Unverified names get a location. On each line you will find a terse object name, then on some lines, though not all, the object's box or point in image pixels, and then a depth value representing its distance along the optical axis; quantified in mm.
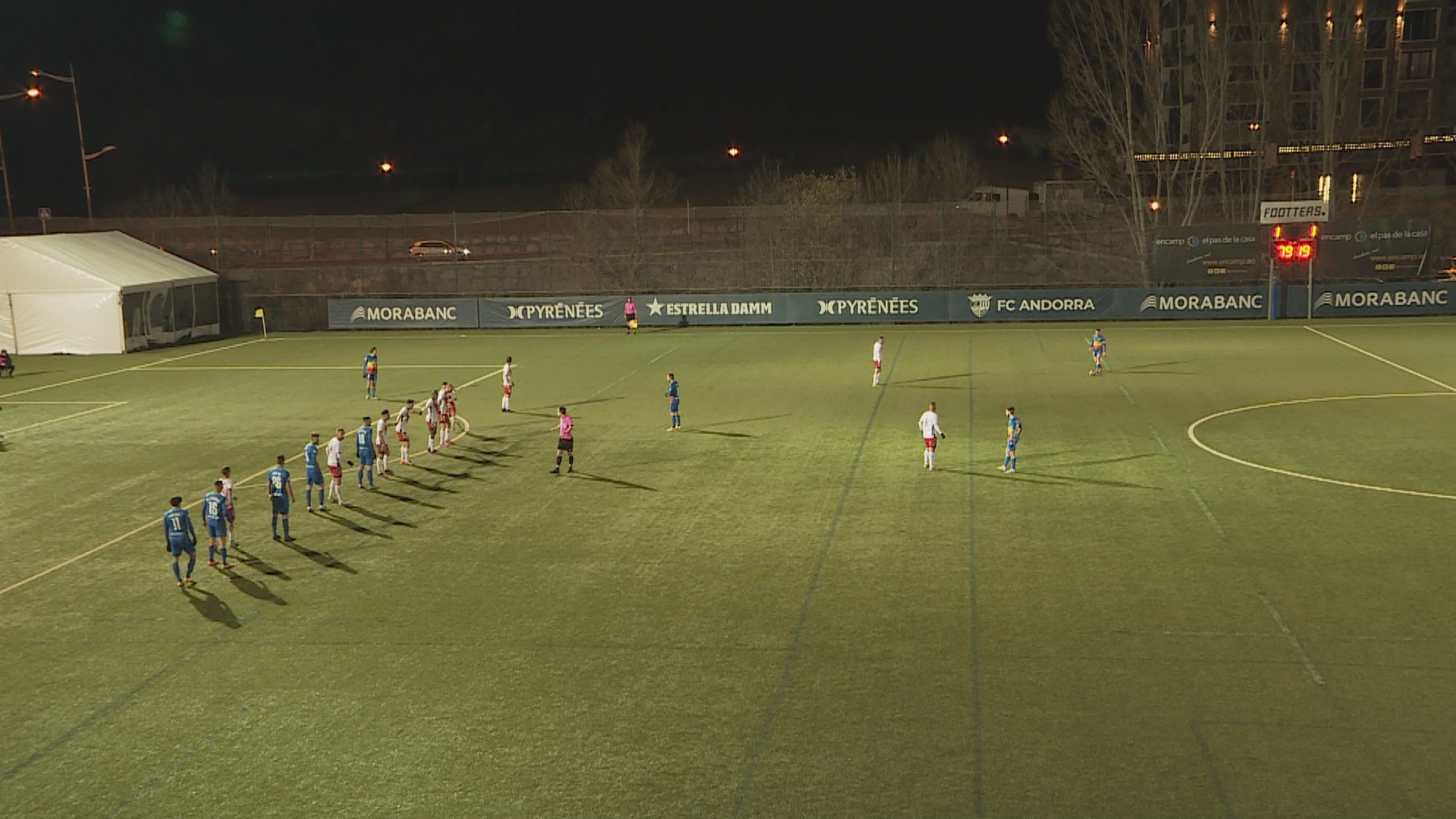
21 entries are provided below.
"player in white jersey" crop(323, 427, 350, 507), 21703
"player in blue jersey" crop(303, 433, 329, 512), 21131
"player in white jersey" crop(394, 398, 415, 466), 25047
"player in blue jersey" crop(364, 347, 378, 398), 34219
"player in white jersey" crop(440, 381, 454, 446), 27312
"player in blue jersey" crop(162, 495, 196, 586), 16922
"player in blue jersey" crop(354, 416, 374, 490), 23014
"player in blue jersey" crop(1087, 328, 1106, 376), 35688
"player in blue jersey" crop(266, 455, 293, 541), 19500
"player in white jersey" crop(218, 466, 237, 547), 18297
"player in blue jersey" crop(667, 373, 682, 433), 28264
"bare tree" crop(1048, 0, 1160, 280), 60500
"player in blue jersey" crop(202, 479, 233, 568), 17953
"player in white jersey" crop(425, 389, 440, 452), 26641
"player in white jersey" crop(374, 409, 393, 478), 24453
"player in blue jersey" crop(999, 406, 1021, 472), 22703
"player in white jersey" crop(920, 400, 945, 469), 23156
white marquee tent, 49500
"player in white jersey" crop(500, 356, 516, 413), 31859
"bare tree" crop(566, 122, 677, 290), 66438
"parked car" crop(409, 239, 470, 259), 77500
